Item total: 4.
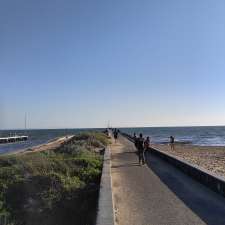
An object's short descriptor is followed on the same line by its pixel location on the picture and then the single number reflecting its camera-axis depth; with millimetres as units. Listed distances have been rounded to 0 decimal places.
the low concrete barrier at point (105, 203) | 4018
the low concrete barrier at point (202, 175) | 6087
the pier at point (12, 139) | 49081
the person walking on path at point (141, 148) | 10643
